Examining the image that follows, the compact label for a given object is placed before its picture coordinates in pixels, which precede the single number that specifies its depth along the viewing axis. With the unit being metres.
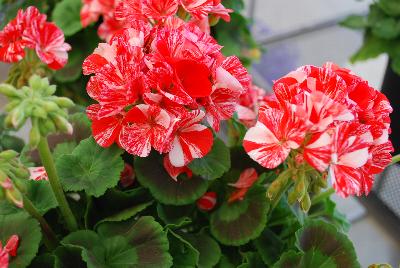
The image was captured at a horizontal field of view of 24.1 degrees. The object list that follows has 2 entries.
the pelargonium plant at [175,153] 0.60
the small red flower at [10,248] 0.61
